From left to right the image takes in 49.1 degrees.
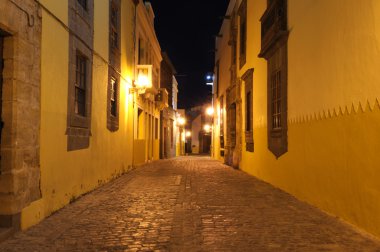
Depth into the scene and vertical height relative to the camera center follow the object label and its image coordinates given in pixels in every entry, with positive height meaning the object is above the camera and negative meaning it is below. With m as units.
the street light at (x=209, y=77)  37.82 +6.30
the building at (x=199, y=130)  55.09 +1.86
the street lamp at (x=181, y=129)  43.34 +1.67
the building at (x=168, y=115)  29.14 +2.29
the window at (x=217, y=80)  26.50 +4.24
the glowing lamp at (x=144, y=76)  16.41 +2.72
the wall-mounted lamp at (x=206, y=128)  49.52 +2.03
